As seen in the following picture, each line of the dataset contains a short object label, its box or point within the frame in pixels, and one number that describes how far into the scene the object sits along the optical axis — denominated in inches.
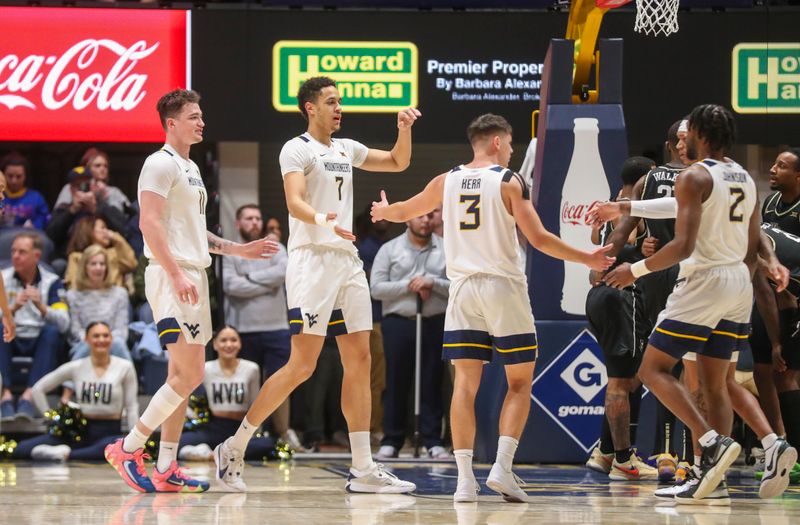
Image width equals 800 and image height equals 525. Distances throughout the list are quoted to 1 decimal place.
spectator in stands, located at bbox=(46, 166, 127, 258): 913.5
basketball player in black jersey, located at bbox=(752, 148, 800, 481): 653.3
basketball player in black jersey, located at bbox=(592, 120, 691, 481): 605.9
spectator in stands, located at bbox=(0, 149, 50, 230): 937.5
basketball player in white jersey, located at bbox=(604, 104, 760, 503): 509.7
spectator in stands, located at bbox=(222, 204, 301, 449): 851.4
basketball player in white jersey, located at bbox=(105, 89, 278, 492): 544.7
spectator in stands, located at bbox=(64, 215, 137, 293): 879.1
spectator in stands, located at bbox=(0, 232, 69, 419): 829.2
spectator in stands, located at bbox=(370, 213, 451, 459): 815.1
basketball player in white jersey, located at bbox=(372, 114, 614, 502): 520.7
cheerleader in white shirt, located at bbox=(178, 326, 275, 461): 783.7
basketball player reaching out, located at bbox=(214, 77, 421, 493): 553.3
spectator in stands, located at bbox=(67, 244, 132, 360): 843.4
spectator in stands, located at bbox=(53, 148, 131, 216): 928.3
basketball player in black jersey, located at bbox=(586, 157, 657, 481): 642.2
